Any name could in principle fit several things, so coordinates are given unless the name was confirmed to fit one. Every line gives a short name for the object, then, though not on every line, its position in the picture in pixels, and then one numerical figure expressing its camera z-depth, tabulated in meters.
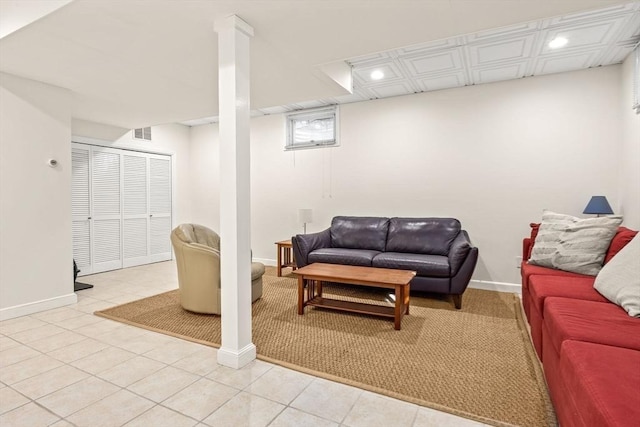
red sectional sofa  1.10
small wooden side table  5.11
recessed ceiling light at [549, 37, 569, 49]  3.23
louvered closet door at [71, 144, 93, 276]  5.05
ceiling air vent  5.95
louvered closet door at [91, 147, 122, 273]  5.34
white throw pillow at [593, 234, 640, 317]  1.89
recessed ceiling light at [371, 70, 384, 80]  4.06
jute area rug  1.98
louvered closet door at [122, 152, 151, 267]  5.80
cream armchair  3.32
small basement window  5.49
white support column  2.31
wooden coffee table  3.04
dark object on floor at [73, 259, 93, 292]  4.42
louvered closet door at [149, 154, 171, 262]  6.26
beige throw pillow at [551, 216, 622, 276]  2.70
